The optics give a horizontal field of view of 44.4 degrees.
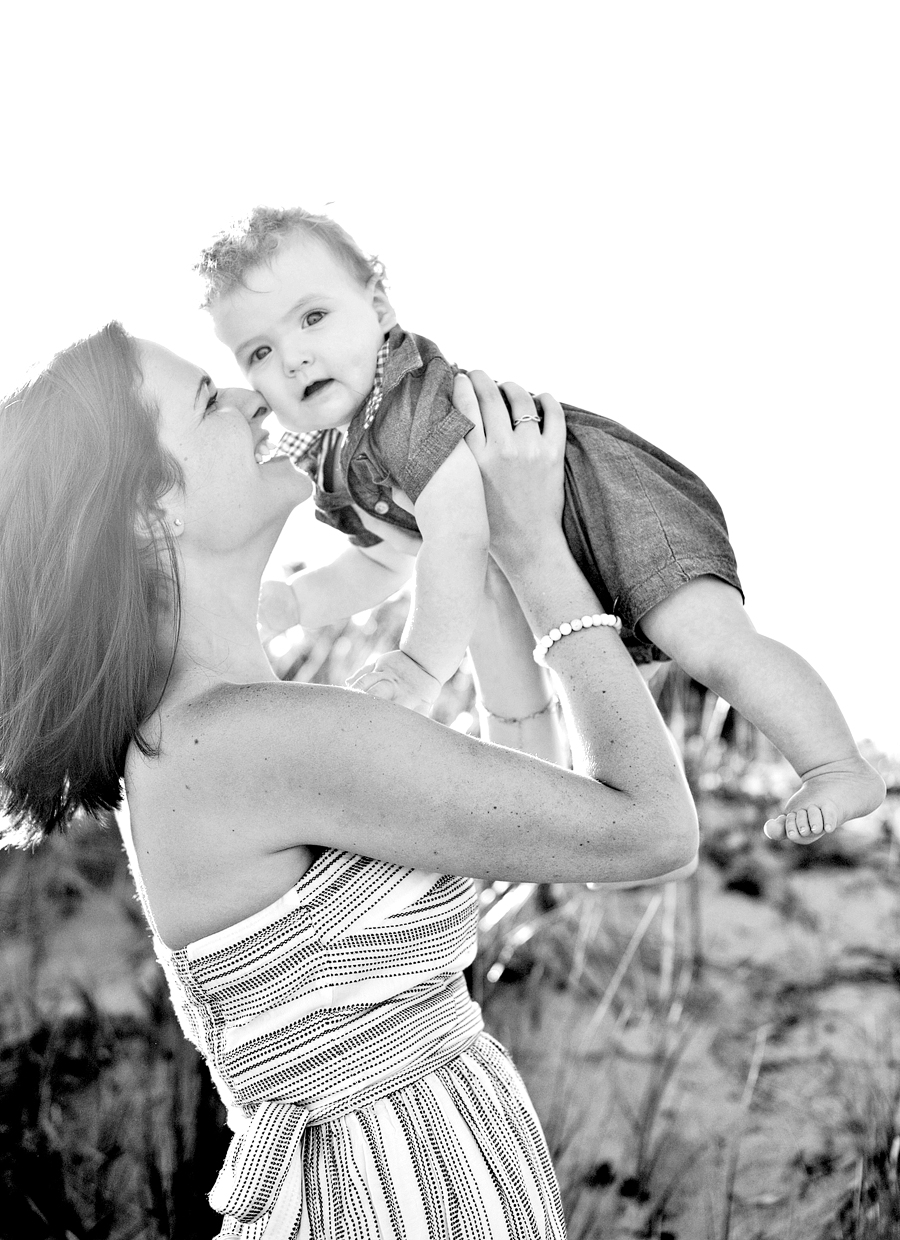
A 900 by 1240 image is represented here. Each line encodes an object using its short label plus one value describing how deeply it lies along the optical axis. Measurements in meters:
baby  1.63
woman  1.33
